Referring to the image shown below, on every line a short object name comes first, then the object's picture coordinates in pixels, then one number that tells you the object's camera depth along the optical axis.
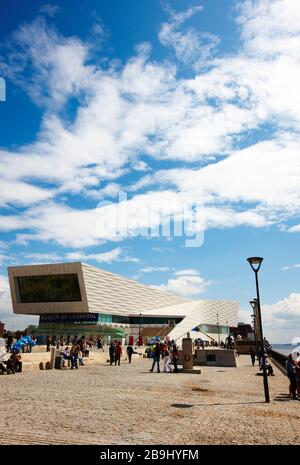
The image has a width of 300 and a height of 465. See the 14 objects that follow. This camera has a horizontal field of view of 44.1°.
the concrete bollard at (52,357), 26.80
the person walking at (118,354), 30.99
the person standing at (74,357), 26.44
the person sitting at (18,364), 23.12
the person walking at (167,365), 24.73
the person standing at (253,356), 33.53
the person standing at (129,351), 31.66
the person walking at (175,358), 24.47
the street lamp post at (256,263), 14.14
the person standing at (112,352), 30.90
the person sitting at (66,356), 27.41
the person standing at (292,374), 14.23
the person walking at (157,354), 24.25
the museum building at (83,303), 83.94
